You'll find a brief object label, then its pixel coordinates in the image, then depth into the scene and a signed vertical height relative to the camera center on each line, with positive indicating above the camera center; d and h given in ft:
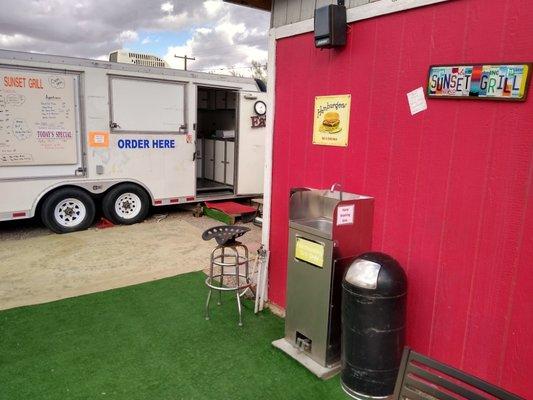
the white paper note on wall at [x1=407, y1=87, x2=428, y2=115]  8.37 +0.79
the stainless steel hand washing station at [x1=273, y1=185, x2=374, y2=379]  9.16 -3.00
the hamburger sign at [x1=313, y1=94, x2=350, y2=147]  10.05 +0.42
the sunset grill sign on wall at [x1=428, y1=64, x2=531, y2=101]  6.88 +1.07
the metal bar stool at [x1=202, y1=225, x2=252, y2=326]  11.41 -2.82
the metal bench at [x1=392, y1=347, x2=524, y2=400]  4.70 -2.88
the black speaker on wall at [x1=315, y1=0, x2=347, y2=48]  9.41 +2.50
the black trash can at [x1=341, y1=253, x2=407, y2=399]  8.08 -3.51
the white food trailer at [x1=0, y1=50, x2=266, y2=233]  18.03 -0.45
